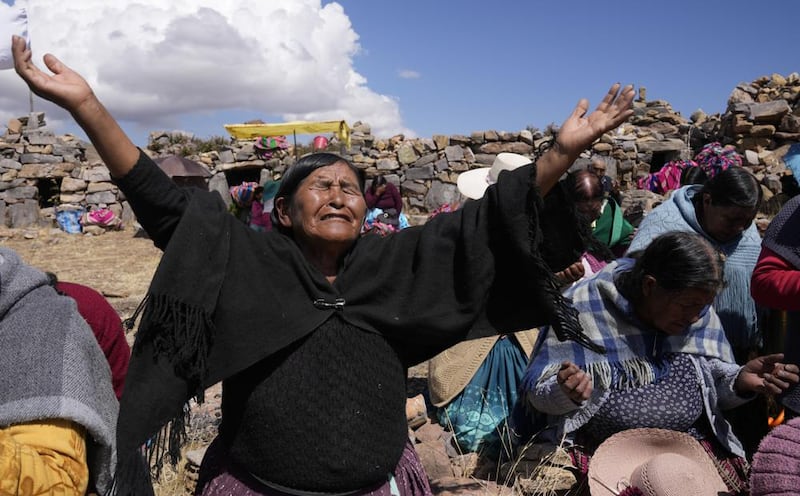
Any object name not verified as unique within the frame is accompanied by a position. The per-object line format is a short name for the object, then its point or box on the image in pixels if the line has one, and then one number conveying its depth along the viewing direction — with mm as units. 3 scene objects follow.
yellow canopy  14656
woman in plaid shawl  2566
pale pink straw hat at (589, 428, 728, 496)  2348
